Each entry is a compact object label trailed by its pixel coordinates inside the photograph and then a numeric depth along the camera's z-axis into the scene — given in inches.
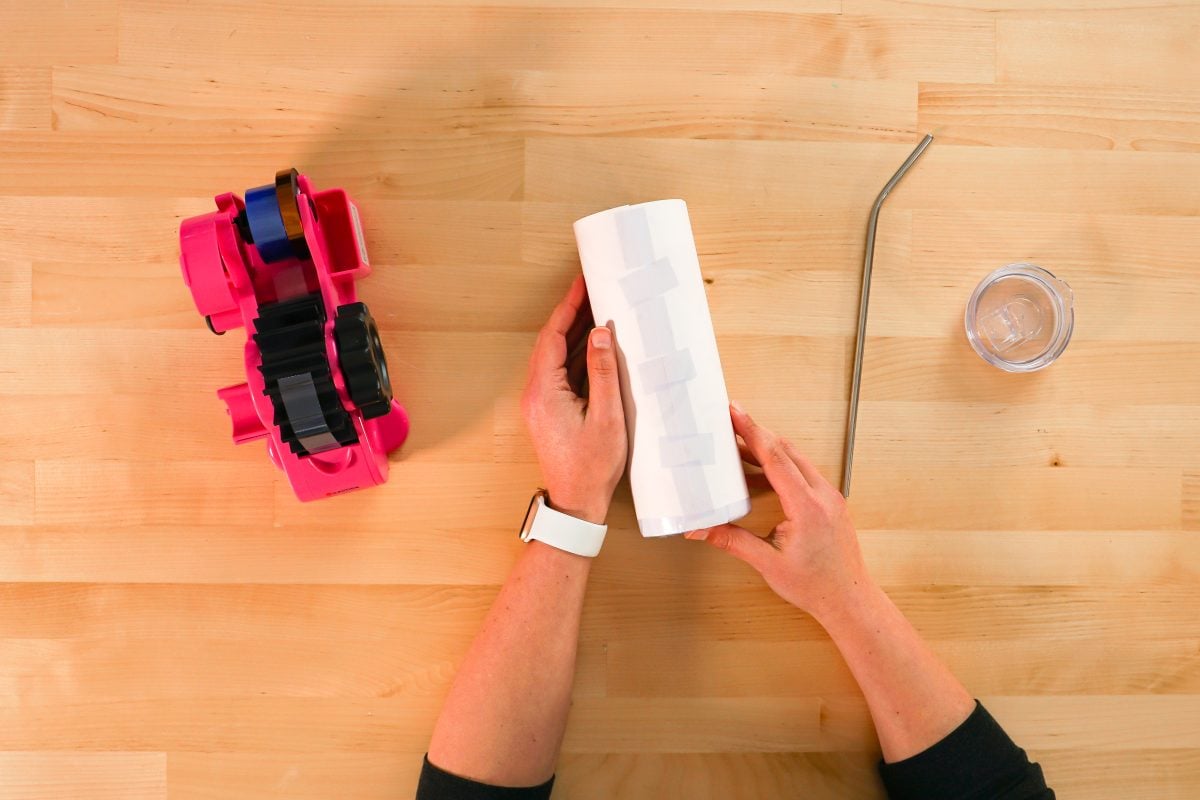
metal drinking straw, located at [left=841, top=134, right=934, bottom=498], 27.3
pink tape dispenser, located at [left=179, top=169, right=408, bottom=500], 21.8
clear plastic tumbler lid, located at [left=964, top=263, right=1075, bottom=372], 27.7
